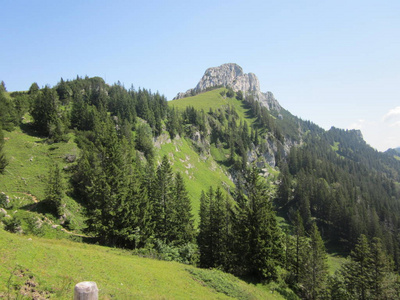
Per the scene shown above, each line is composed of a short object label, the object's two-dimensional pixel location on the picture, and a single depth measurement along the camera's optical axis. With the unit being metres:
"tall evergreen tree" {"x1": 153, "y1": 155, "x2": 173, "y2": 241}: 42.84
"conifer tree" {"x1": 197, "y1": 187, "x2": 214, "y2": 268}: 41.12
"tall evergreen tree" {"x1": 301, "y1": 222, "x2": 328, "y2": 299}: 41.59
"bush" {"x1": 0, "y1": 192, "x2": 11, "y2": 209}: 35.25
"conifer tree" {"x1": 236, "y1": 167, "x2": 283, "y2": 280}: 31.59
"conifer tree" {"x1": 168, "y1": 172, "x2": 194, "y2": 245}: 43.66
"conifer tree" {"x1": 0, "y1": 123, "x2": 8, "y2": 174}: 43.41
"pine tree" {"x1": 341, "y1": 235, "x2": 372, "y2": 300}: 45.69
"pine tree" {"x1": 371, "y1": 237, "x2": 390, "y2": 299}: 44.75
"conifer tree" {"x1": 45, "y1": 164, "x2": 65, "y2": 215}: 39.84
